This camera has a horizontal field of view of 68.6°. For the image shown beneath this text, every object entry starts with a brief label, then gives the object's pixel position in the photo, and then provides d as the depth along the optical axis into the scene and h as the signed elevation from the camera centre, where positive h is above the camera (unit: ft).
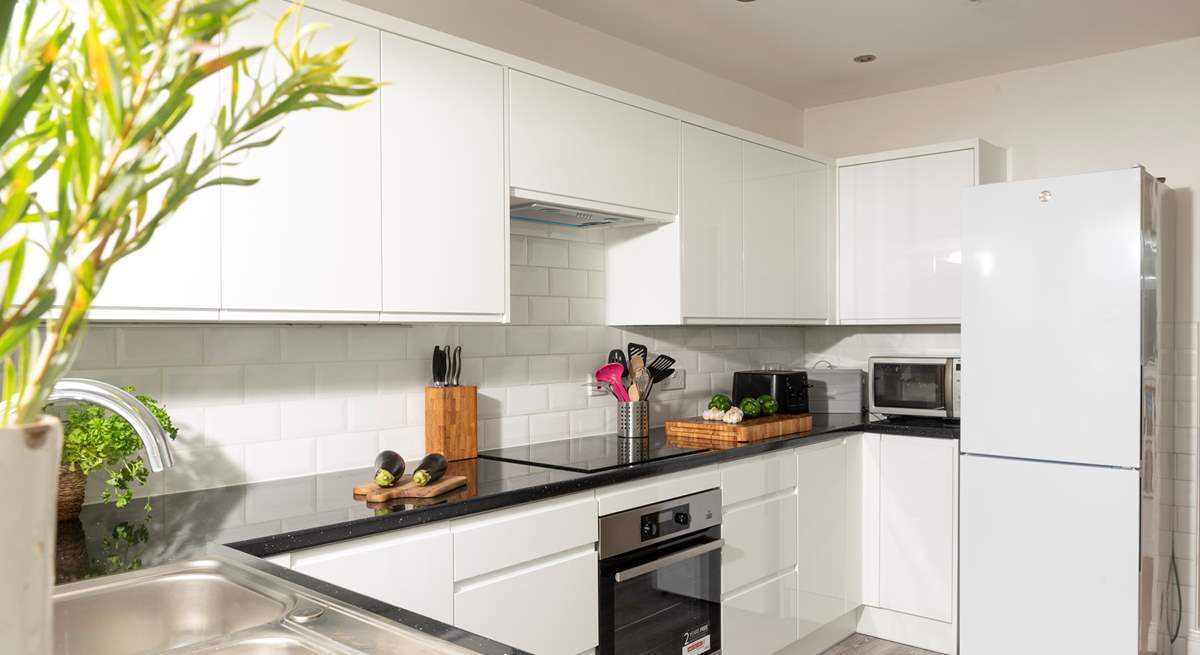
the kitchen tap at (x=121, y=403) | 2.94 -0.26
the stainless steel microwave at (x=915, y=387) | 12.62 -0.95
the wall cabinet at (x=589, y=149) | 8.97 +1.92
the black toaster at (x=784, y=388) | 12.69 -0.95
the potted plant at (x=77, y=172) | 1.28 +0.23
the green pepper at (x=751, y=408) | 11.95 -1.17
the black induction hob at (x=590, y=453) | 8.95 -1.44
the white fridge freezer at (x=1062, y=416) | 10.35 -1.16
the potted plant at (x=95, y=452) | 5.91 -0.86
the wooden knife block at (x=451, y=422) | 9.12 -1.03
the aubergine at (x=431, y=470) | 7.41 -1.26
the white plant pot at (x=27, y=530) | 1.40 -0.34
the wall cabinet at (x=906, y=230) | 12.98 +1.41
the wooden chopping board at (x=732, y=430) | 10.78 -1.35
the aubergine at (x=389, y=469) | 7.30 -1.23
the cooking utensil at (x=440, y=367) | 9.22 -0.45
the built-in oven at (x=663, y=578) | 8.50 -2.62
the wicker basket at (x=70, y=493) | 6.04 -1.17
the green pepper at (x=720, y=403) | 11.85 -1.09
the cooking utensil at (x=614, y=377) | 10.96 -0.68
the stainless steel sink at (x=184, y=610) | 3.54 -1.30
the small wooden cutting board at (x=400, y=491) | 7.04 -1.37
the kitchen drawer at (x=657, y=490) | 8.46 -1.71
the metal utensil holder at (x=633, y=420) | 10.86 -1.20
